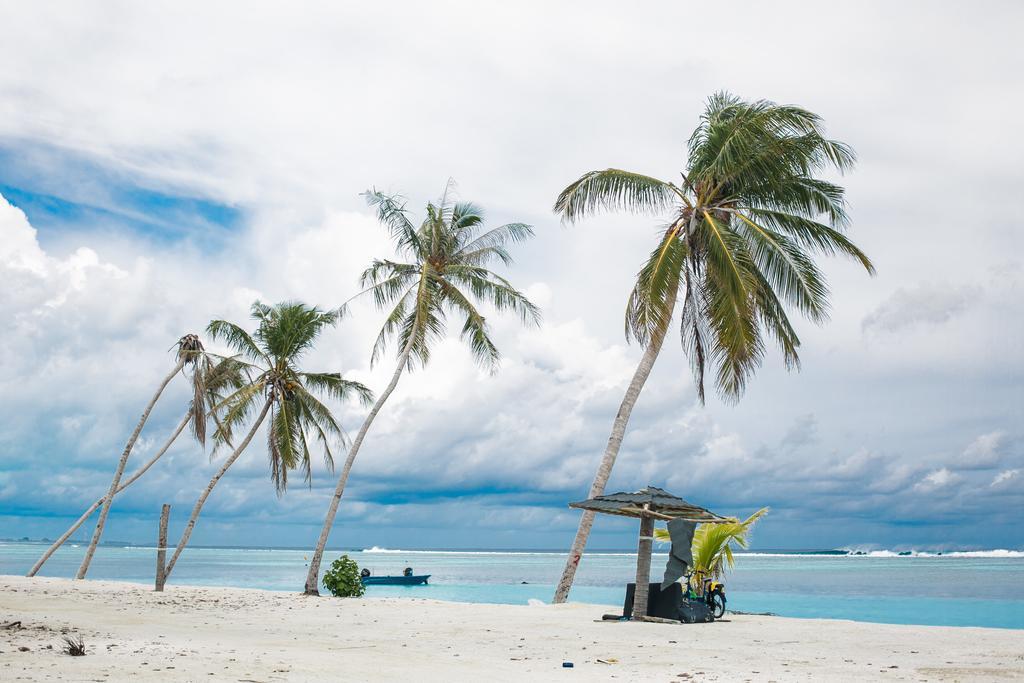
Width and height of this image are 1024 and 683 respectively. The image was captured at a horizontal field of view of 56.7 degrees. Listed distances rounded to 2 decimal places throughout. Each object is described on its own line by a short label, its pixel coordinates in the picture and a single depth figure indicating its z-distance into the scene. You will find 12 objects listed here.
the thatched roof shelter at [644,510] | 15.20
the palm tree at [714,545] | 17.02
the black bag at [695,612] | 14.87
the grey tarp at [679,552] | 14.80
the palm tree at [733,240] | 18.09
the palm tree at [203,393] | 27.27
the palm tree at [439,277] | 23.50
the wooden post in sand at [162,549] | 22.39
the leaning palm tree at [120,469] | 28.89
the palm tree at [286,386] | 26.53
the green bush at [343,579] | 21.91
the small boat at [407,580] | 49.83
